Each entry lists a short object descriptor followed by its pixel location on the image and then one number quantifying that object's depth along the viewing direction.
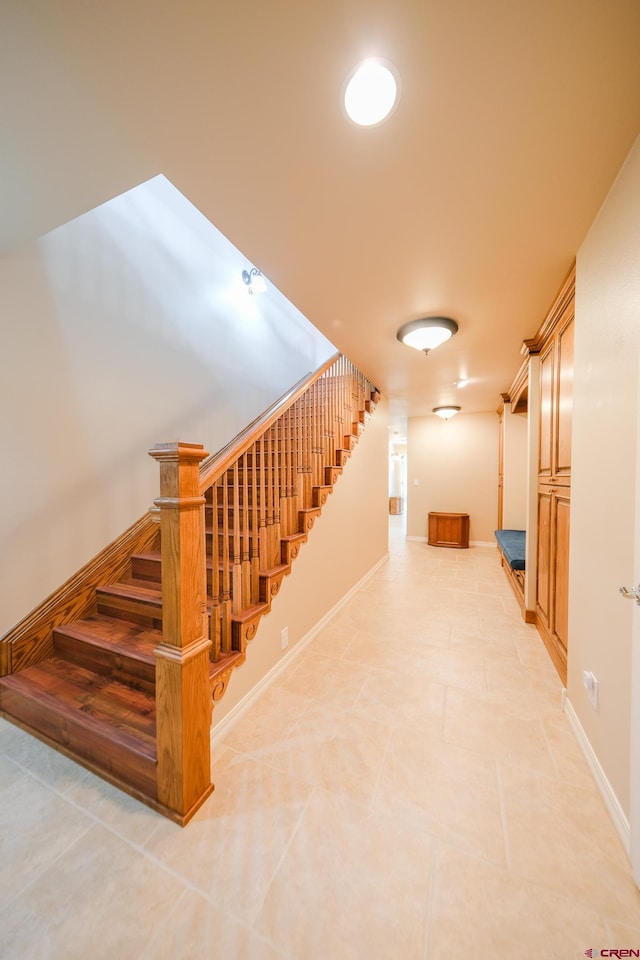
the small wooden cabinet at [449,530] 5.98
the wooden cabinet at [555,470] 2.06
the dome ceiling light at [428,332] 2.44
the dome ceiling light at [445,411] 5.40
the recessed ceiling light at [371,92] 0.96
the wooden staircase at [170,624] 1.26
